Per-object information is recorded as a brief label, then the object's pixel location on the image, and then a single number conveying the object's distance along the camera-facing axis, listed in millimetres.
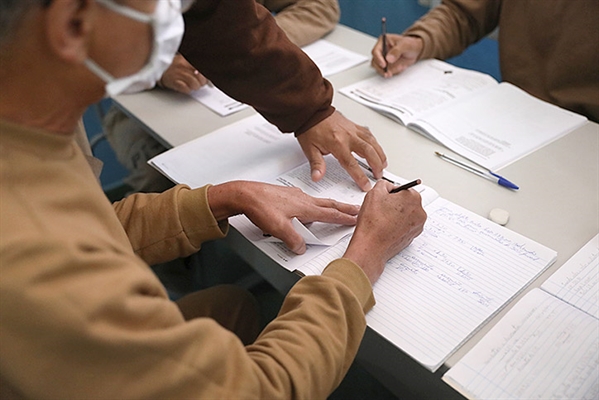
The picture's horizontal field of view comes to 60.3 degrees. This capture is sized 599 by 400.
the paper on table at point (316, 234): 835
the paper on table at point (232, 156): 1023
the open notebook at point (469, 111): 1099
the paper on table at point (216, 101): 1246
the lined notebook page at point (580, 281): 740
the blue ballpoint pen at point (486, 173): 974
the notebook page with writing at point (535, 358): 623
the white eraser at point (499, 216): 887
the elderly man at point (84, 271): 445
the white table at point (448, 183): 747
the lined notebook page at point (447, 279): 690
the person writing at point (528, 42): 1281
